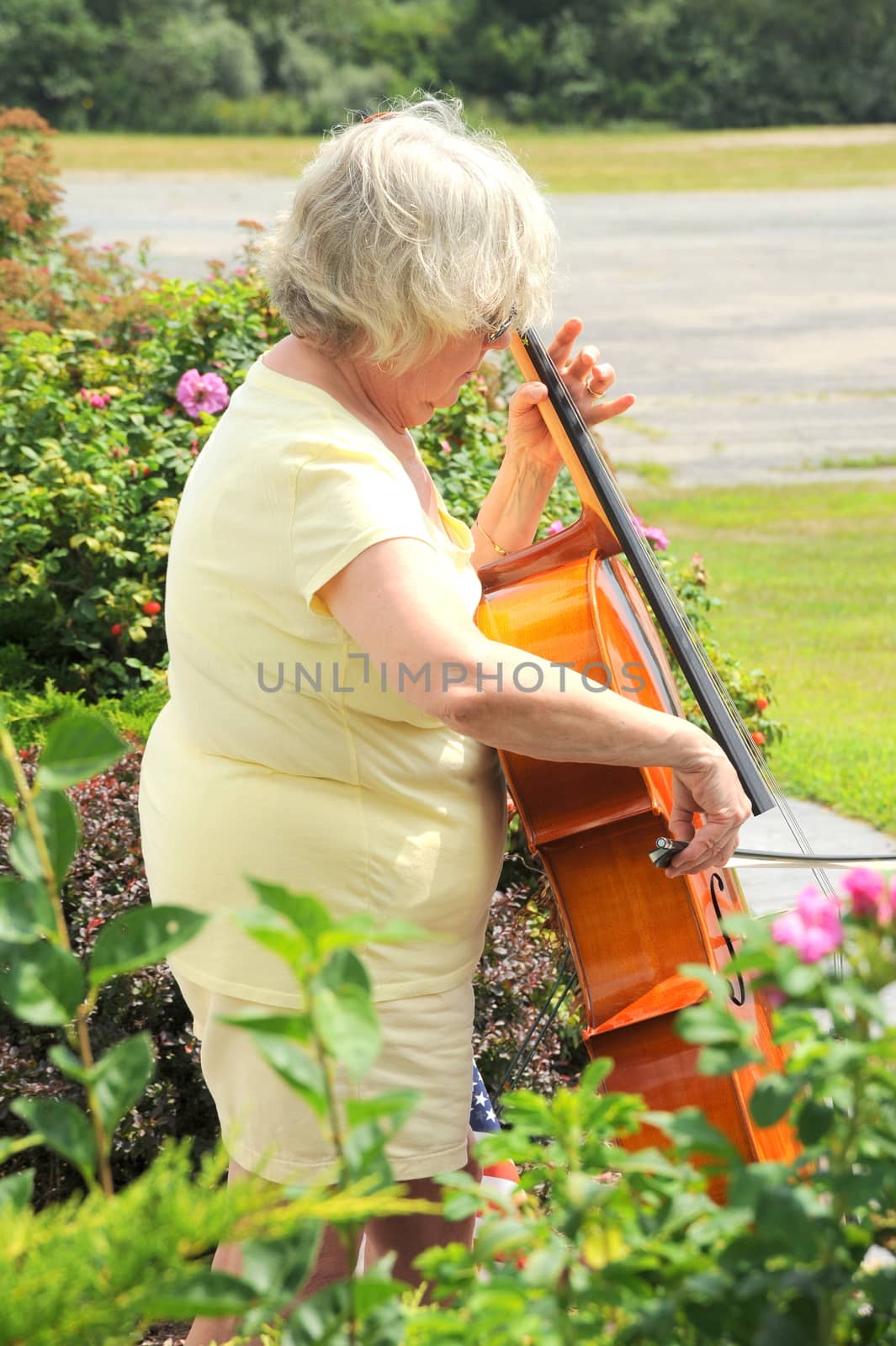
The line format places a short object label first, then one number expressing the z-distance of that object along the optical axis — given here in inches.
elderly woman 62.2
